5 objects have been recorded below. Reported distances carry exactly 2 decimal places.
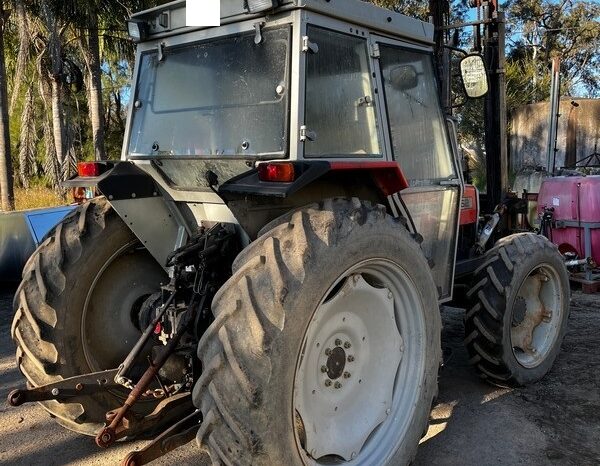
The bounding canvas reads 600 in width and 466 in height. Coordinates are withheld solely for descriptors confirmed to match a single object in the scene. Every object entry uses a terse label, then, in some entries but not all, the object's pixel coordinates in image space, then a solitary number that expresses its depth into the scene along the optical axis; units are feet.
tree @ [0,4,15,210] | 39.29
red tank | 21.72
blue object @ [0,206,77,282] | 25.07
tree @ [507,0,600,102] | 94.84
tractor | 7.54
